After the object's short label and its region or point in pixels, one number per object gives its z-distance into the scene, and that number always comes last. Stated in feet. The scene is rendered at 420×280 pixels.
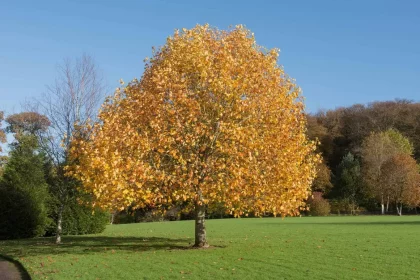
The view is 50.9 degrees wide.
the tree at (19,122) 223.49
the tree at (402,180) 198.29
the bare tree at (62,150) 78.69
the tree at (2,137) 171.73
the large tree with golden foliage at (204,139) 50.80
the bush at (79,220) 108.88
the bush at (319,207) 202.90
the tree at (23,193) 101.30
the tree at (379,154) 209.36
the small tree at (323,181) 228.43
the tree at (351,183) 220.43
